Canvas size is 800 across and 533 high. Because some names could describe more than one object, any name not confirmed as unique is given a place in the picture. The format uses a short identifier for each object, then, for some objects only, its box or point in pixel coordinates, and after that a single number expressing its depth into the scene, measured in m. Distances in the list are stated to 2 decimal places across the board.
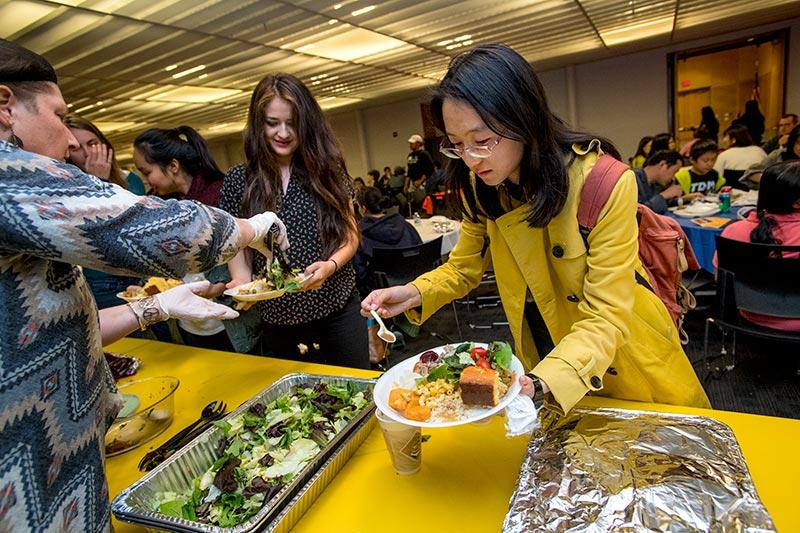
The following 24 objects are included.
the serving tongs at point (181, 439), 1.21
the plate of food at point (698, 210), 3.99
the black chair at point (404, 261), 3.79
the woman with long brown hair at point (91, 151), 2.34
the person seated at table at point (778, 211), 2.57
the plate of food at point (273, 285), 1.57
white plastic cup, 1.05
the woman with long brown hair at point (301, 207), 1.91
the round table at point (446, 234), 4.80
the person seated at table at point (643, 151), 6.53
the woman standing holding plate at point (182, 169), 2.37
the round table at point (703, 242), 3.52
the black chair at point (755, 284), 2.39
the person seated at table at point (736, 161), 5.52
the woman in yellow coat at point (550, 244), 1.04
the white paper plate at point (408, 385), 0.95
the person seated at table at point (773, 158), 4.64
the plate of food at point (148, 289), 2.01
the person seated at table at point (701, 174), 4.89
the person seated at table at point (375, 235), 4.14
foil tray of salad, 0.98
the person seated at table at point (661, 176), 4.28
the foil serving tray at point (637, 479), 0.82
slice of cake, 0.99
